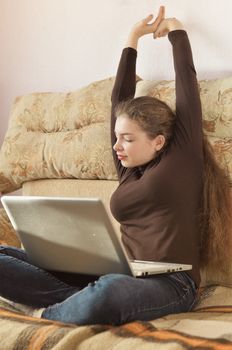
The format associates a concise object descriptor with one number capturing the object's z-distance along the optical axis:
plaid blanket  1.85
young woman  2.12
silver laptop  2.10
